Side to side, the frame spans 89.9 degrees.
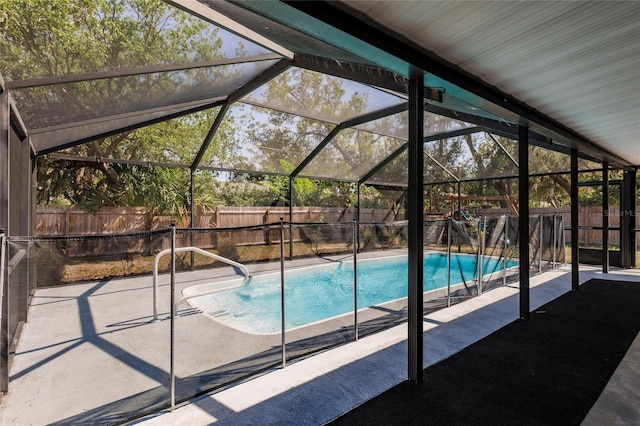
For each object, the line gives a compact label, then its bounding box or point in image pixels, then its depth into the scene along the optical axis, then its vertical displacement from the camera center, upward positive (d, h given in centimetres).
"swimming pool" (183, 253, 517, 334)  382 -109
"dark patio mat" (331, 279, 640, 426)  207 -132
